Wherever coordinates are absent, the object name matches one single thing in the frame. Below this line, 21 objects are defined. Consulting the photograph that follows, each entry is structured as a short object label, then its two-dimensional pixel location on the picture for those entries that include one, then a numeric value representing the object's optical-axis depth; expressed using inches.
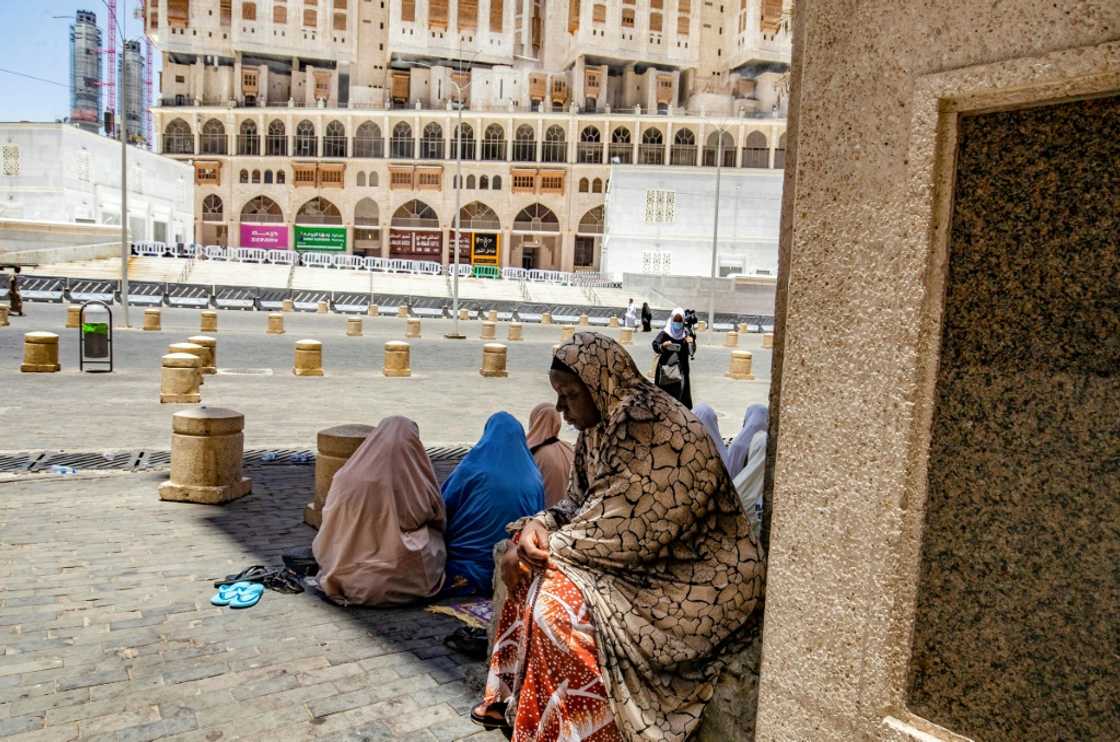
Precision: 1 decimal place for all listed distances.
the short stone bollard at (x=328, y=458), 202.7
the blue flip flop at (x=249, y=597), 148.7
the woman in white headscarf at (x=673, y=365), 358.2
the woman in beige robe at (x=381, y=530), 152.9
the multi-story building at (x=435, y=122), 2012.8
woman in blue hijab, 163.9
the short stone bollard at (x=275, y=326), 768.0
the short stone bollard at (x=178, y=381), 382.9
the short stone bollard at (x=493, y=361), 549.6
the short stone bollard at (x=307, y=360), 500.4
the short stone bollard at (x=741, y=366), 617.3
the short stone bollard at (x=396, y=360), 521.3
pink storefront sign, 1951.3
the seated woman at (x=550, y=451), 184.6
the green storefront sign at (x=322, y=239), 1961.1
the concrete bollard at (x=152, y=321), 732.0
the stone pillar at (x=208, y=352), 481.1
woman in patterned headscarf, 91.8
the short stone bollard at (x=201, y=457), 218.5
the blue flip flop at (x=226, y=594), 149.6
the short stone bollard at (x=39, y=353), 454.9
